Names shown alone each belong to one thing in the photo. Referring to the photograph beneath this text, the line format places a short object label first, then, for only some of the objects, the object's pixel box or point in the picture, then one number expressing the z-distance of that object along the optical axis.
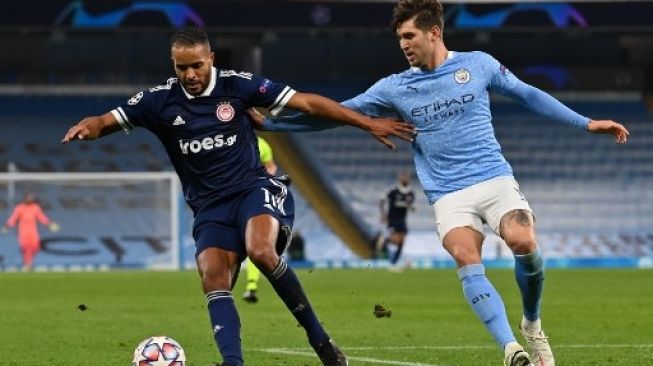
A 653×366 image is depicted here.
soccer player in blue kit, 16.86
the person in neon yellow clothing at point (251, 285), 35.81
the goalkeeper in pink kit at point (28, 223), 61.25
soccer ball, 15.84
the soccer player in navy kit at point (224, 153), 16.25
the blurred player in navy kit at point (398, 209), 57.81
